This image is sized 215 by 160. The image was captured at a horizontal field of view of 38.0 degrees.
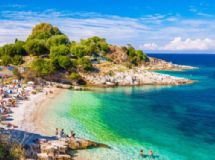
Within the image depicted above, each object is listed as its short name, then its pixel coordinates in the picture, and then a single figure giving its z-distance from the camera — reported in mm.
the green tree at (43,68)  87144
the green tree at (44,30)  136500
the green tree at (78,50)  107438
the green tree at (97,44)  128500
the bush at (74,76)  90062
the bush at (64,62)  91938
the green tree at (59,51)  102625
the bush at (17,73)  82700
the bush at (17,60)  99688
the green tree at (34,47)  109562
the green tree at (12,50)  105925
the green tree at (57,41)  117188
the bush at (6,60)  97812
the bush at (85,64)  97194
